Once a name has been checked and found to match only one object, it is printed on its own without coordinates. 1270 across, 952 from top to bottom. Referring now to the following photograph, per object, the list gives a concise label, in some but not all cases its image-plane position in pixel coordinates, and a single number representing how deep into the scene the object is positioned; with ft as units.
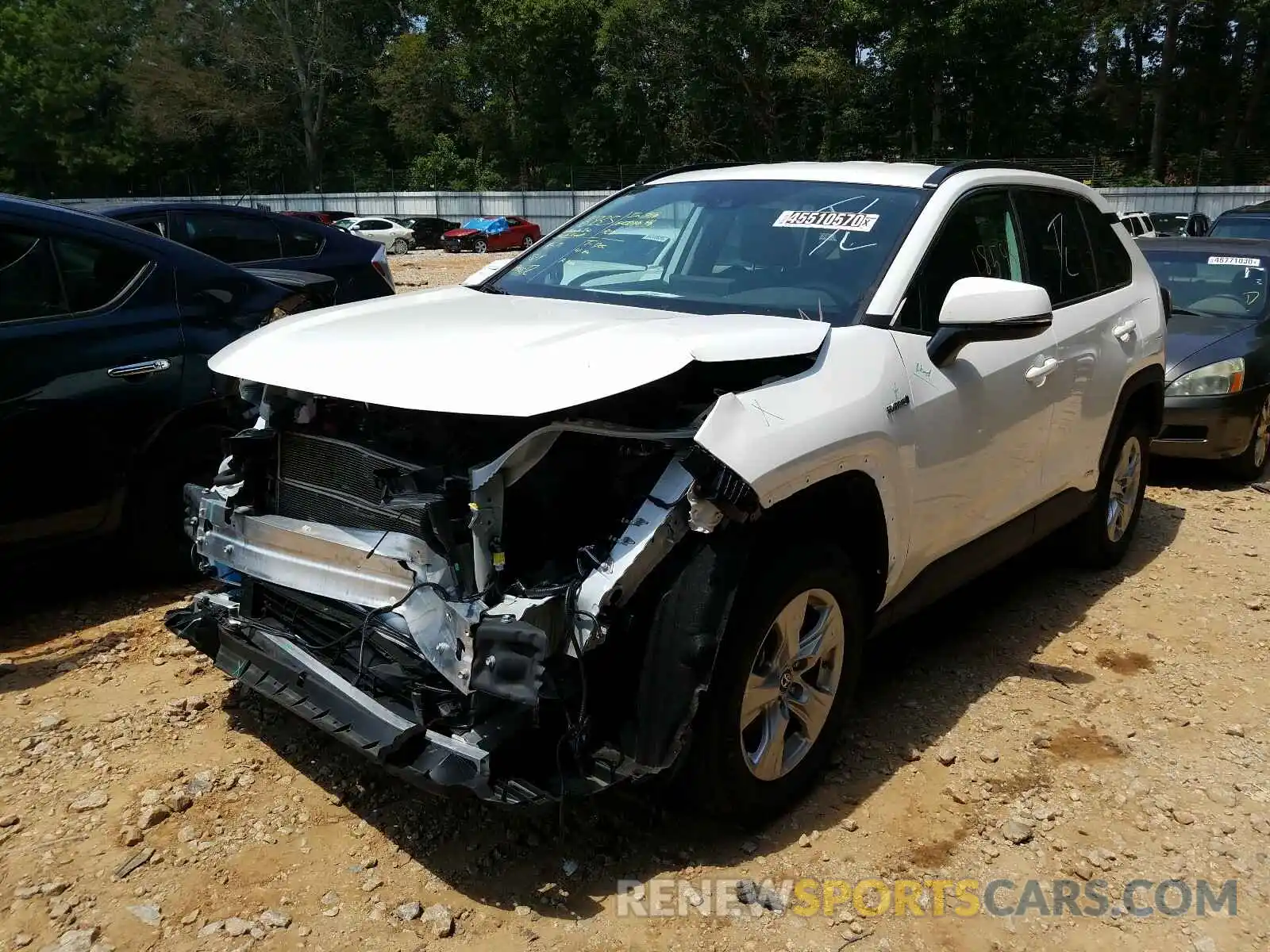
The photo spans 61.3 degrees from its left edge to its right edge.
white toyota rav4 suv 8.81
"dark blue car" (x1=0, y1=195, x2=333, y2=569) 13.91
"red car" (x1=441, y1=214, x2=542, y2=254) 120.47
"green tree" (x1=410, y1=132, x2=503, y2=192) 174.91
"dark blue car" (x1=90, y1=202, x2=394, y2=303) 24.98
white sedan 121.08
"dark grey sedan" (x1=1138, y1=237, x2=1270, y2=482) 23.38
